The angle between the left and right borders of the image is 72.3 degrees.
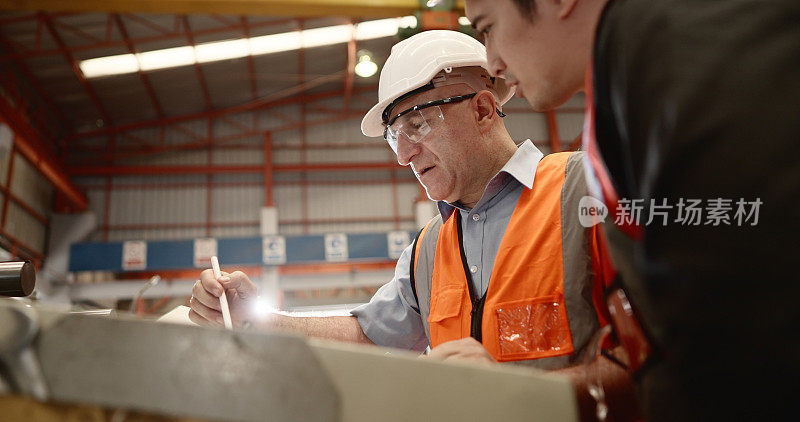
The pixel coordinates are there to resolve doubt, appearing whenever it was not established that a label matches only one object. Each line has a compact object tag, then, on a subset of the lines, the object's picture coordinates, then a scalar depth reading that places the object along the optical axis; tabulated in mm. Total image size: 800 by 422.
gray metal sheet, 542
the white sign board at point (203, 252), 9336
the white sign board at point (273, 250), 9297
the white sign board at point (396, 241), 9547
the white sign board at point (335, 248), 9484
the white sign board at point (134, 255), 9273
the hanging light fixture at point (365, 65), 8195
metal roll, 1098
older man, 1410
